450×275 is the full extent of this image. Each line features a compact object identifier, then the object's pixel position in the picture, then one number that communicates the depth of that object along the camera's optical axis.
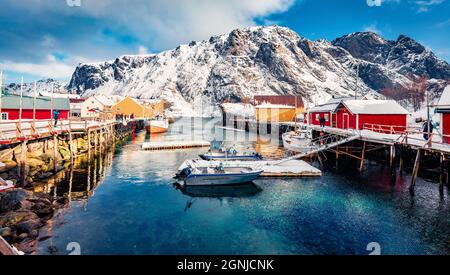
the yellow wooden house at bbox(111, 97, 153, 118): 98.76
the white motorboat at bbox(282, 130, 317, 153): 38.74
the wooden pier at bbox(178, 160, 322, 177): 27.14
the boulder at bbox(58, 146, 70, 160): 33.30
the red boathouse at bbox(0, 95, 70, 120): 41.78
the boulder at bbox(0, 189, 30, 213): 16.33
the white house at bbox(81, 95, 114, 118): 87.44
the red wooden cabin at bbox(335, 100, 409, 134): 38.19
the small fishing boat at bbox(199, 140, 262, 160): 32.88
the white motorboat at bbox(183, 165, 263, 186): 23.47
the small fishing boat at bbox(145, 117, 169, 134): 75.50
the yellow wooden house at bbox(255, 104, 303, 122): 83.31
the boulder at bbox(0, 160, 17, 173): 22.05
